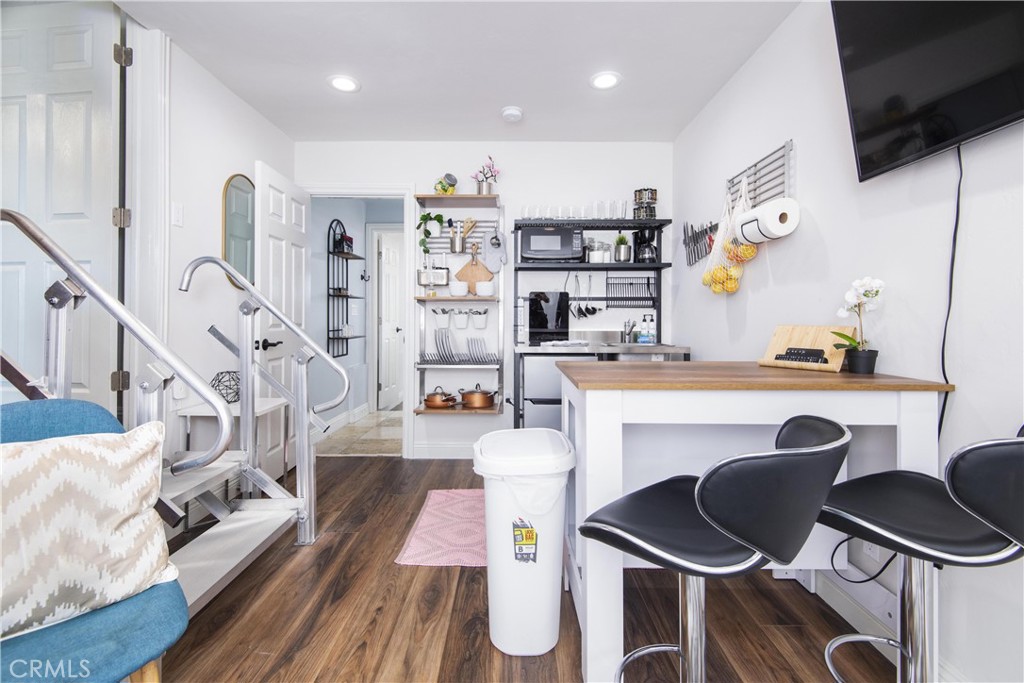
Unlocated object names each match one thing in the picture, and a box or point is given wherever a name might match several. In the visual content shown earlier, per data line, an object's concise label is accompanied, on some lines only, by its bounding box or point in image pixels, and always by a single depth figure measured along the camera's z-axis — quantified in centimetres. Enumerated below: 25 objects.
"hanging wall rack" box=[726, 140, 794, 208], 212
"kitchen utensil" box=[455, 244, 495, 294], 370
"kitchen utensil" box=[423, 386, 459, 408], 354
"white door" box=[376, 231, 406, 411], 579
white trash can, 144
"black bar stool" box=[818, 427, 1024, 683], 86
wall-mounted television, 114
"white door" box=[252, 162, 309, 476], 294
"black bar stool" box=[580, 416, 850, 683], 87
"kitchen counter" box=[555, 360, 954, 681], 131
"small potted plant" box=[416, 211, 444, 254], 359
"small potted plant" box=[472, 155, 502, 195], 361
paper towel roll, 203
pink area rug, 213
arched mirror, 289
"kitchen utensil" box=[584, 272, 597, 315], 372
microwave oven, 350
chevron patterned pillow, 97
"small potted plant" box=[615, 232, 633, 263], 354
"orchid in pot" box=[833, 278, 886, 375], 155
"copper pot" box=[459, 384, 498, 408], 353
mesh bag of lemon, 237
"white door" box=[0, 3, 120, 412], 204
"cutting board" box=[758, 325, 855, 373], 165
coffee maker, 358
